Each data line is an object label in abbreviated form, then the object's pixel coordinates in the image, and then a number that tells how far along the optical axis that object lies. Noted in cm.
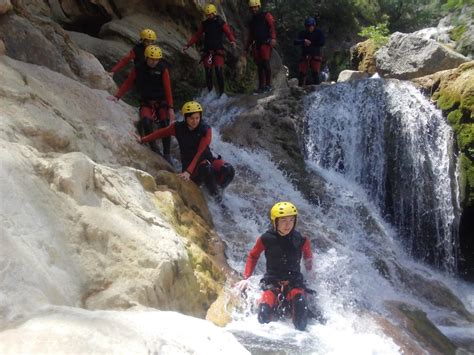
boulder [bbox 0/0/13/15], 625
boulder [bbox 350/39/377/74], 1525
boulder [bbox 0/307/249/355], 213
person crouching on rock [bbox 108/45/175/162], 688
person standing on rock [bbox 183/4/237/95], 979
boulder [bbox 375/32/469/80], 1253
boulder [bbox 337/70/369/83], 1502
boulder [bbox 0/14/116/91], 639
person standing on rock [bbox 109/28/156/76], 731
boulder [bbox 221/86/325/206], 884
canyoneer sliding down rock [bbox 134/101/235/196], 639
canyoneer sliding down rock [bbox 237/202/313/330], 511
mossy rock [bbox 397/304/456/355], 562
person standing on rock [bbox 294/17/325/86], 1134
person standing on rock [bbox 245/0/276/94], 1047
